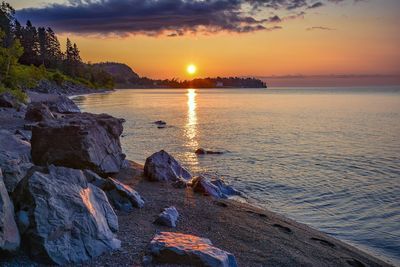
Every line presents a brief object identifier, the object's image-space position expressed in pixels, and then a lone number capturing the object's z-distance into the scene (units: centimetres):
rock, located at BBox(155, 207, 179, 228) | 1077
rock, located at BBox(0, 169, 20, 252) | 684
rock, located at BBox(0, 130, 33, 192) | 866
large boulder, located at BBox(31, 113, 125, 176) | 1402
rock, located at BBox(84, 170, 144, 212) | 1144
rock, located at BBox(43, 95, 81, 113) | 4712
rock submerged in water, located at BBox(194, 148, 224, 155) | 3087
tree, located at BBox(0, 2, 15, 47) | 11366
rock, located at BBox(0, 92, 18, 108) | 4291
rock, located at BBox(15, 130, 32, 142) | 2090
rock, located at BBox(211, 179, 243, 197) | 1825
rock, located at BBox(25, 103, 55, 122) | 3283
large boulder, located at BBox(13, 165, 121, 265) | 722
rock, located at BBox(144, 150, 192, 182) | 1691
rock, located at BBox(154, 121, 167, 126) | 5428
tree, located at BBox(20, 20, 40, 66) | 13012
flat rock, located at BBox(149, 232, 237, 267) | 768
